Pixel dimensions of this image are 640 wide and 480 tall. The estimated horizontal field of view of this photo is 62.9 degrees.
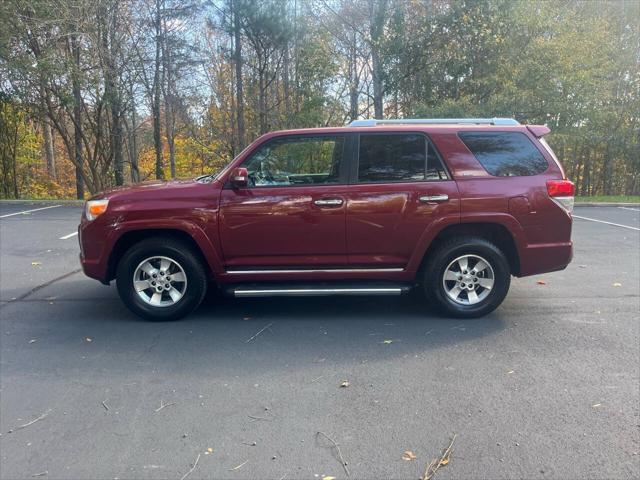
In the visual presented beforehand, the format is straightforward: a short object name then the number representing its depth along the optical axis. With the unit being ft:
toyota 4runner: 16.70
